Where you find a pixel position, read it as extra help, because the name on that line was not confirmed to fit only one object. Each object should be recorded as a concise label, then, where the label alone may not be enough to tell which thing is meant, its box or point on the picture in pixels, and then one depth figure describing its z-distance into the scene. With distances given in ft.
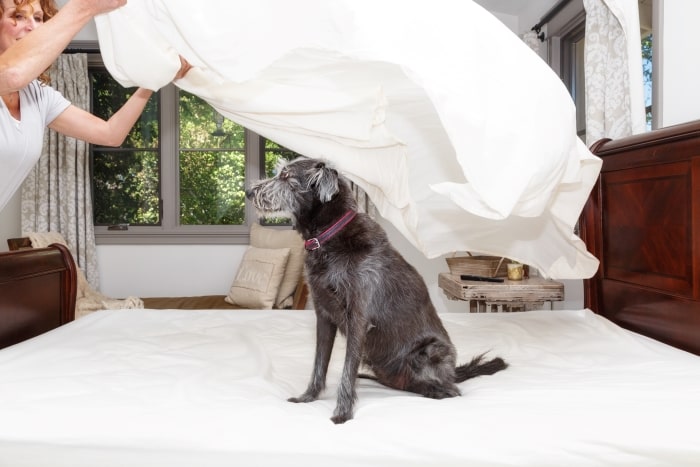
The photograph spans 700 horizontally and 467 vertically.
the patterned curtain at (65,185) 14.46
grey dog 4.67
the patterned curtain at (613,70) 7.81
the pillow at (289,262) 12.93
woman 4.83
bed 3.52
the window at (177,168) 15.48
